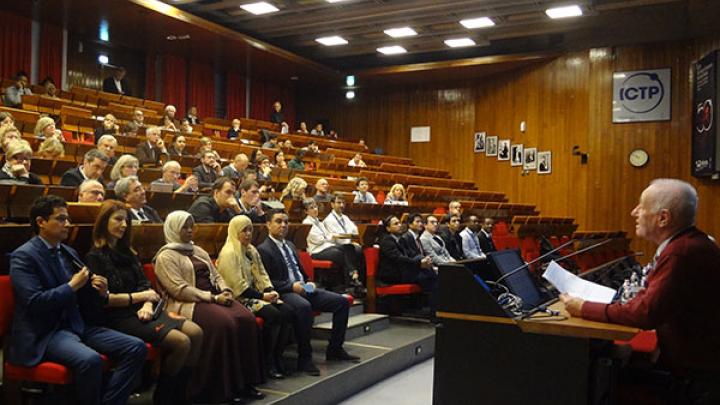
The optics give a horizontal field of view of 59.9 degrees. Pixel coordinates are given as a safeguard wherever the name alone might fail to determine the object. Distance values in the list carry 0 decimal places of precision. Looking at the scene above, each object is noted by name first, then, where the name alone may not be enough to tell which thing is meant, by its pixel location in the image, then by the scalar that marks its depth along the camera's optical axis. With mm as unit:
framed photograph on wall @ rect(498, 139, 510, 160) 12695
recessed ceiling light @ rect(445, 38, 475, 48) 11891
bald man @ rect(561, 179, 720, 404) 1959
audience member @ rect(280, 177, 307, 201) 6352
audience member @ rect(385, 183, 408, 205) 8464
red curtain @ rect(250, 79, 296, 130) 14852
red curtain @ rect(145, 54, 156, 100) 12742
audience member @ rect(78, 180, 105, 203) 3545
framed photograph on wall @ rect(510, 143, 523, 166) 12422
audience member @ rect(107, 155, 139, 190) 4609
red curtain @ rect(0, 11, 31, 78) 9977
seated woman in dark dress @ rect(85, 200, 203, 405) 2871
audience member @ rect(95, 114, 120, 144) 7352
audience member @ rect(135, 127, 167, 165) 6824
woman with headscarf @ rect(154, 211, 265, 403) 3092
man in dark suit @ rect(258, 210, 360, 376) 3803
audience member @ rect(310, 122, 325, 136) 13645
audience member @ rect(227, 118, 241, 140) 10961
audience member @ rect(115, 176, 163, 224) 3750
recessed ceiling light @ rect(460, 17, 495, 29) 10625
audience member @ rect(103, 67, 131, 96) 10375
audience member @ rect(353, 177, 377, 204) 8236
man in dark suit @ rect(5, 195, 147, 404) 2492
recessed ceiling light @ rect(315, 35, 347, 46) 12258
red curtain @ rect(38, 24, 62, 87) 10648
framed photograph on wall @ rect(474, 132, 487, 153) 13281
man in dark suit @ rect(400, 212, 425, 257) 5652
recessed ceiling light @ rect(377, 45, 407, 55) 12714
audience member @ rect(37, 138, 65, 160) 5375
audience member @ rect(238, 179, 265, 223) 4906
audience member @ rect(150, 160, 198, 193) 5207
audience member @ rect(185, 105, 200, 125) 10763
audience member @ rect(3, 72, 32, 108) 7828
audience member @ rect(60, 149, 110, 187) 4477
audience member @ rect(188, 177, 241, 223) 4266
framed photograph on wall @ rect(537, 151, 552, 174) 11836
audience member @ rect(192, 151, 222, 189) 6360
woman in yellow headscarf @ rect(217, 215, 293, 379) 3576
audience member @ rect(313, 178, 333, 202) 7000
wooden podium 2158
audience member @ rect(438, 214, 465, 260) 6566
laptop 2531
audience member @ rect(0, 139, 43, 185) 4328
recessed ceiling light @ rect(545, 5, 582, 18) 9891
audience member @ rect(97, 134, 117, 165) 5316
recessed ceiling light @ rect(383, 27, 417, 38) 11430
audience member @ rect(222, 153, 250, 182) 6820
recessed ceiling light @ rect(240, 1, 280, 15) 10383
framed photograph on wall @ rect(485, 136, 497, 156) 13000
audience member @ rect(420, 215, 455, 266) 6035
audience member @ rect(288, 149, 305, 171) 9438
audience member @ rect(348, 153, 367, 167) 11186
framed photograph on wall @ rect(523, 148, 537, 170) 12133
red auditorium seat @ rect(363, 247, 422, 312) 5336
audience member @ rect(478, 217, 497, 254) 7188
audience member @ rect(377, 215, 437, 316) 5391
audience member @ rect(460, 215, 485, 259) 6797
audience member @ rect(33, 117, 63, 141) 6094
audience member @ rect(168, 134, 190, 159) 7546
